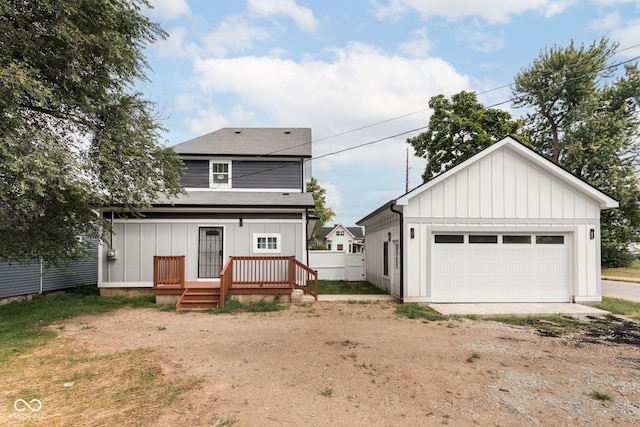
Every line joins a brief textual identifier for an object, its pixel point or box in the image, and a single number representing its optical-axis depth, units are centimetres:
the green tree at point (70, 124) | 746
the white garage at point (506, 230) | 1091
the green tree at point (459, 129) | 2267
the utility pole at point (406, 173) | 3322
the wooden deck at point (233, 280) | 1024
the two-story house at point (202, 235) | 1202
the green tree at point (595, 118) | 2258
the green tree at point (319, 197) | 3693
